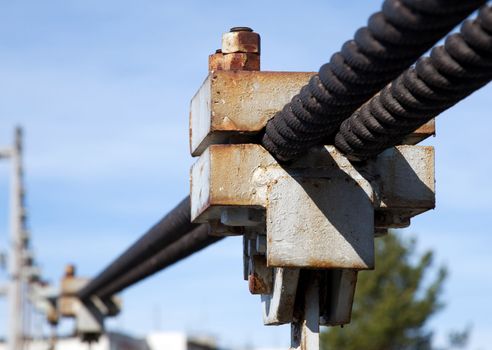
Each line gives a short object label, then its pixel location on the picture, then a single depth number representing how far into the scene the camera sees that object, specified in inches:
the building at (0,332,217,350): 1918.1
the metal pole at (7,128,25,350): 1296.8
